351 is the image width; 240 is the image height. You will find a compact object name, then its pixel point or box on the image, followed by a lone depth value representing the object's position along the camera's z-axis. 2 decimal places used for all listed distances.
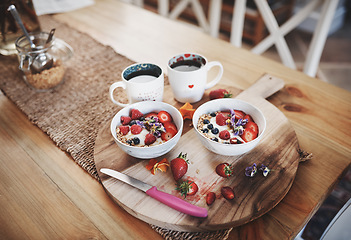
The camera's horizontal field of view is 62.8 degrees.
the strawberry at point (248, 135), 0.74
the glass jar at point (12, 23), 1.08
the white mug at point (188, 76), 0.87
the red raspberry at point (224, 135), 0.75
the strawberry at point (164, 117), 0.80
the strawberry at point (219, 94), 0.94
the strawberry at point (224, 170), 0.70
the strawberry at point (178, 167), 0.69
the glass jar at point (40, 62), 0.98
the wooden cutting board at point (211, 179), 0.63
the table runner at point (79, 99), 0.84
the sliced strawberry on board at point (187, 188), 0.66
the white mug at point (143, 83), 0.83
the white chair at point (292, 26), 1.48
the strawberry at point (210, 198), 0.65
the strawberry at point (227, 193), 0.65
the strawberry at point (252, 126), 0.76
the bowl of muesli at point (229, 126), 0.72
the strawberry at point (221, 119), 0.78
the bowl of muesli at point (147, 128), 0.72
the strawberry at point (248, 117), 0.79
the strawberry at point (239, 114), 0.81
